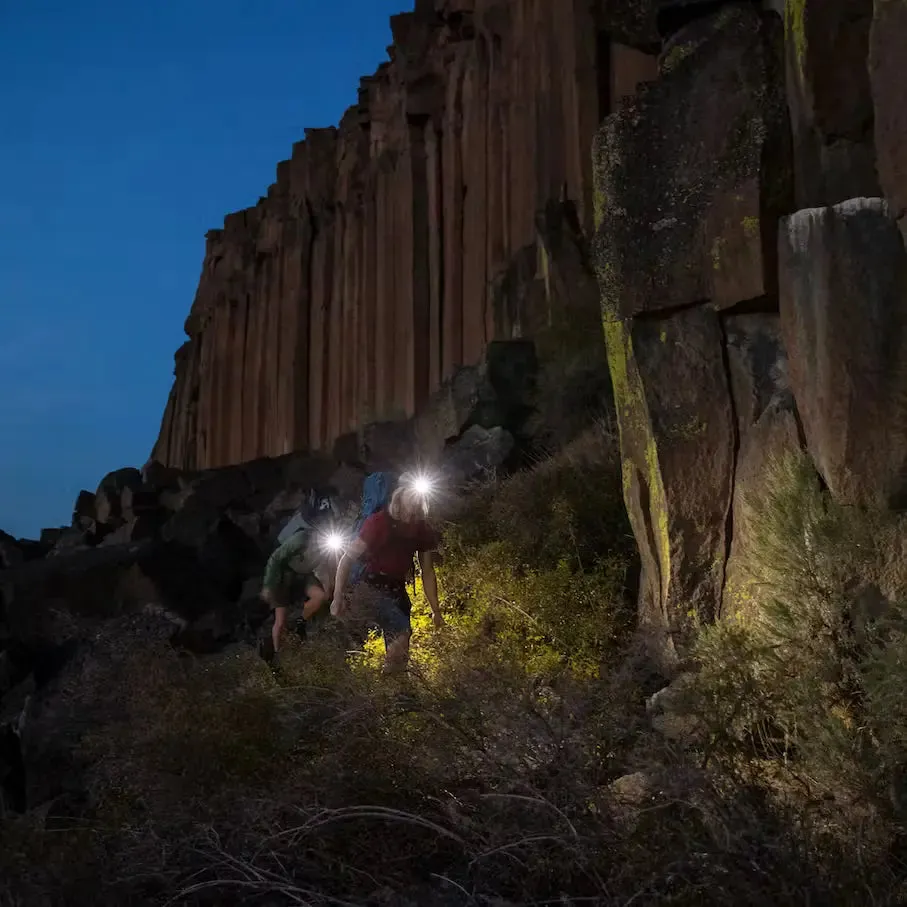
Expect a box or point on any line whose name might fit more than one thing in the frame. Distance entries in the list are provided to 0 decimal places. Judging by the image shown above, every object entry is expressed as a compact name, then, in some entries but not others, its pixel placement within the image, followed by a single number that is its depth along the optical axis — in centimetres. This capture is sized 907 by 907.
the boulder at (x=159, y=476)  2614
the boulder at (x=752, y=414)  521
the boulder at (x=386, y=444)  1504
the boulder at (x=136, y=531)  2241
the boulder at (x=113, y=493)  2511
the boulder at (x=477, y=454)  1022
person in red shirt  643
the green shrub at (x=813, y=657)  386
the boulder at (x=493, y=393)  1130
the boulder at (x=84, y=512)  2723
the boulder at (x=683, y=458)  562
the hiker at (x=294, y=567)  802
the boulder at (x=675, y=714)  455
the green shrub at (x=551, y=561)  680
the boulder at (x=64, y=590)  1695
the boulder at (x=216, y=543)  1805
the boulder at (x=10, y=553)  2450
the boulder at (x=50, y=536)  2806
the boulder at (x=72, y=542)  2422
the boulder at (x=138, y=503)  2440
